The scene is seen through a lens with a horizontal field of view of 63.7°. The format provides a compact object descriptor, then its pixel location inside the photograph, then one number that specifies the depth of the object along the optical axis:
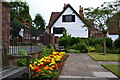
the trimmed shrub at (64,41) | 12.75
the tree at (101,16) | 8.63
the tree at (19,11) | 19.46
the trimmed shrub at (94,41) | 12.38
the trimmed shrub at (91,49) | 11.13
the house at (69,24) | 17.85
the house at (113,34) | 19.66
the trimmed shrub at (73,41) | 12.93
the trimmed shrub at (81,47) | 10.96
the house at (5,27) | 3.18
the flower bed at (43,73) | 2.63
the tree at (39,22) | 27.78
